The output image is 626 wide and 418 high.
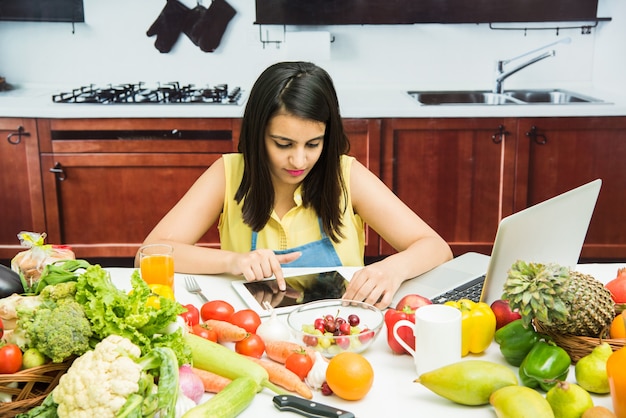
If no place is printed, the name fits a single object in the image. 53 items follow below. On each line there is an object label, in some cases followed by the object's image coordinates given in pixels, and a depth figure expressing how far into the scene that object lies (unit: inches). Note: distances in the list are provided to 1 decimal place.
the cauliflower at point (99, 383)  38.9
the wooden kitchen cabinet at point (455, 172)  135.8
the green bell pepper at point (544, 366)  45.5
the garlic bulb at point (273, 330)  53.2
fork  64.3
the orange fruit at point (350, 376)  44.9
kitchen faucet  150.1
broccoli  41.6
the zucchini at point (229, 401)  42.3
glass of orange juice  58.7
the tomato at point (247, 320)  54.6
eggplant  49.3
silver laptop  53.9
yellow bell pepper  51.1
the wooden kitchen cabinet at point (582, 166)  134.9
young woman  72.0
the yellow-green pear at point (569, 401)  41.1
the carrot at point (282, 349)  49.9
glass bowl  51.0
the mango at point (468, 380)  44.0
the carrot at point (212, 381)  46.6
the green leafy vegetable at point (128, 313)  42.7
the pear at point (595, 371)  44.8
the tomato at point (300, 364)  48.1
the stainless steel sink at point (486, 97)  150.1
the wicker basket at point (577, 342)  46.5
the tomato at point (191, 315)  54.2
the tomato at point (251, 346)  51.5
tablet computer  61.5
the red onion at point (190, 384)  44.8
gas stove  139.6
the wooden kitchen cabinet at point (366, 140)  135.1
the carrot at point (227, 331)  52.1
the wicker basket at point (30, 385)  41.2
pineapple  46.2
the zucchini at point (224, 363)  46.6
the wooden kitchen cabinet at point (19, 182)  135.3
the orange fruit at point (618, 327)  47.2
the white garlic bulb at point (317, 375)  47.1
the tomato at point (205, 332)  51.9
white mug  47.7
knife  43.0
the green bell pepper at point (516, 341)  48.9
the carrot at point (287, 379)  46.5
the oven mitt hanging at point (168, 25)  151.5
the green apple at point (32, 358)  42.3
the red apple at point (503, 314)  53.1
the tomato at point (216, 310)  56.6
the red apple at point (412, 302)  54.7
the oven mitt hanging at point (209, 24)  151.6
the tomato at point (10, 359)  41.4
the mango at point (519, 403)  40.1
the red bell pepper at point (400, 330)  51.3
